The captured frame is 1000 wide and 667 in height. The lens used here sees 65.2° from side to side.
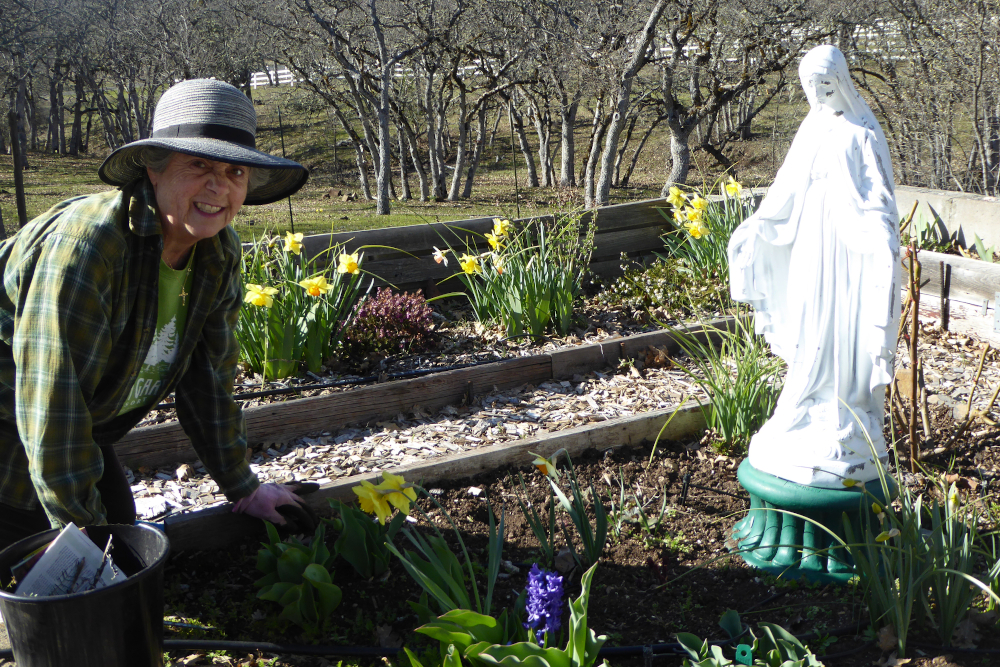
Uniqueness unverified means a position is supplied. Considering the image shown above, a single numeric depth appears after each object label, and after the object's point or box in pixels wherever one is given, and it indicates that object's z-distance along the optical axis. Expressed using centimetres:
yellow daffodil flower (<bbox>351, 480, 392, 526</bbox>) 207
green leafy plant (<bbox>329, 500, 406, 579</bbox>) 236
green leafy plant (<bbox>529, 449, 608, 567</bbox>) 240
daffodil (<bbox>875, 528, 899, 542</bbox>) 202
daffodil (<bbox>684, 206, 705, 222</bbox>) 429
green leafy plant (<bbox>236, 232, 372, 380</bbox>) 386
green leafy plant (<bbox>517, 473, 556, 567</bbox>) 232
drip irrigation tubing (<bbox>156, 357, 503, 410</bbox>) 368
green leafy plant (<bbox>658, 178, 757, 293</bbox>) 485
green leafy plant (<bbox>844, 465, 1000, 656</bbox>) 199
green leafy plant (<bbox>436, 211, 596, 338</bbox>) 453
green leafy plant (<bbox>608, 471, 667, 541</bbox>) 267
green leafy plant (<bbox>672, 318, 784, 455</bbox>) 316
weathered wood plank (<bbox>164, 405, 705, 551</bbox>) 260
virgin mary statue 228
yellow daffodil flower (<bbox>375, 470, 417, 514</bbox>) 207
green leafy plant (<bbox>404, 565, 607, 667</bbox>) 172
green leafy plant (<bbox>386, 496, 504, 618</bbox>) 191
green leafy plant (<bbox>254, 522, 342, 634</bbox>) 216
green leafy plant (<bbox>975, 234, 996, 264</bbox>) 539
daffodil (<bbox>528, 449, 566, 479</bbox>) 240
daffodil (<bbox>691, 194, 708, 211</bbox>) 445
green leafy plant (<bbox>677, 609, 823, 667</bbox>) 181
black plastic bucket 156
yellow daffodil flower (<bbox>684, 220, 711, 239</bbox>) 423
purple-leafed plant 436
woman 172
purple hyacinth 181
